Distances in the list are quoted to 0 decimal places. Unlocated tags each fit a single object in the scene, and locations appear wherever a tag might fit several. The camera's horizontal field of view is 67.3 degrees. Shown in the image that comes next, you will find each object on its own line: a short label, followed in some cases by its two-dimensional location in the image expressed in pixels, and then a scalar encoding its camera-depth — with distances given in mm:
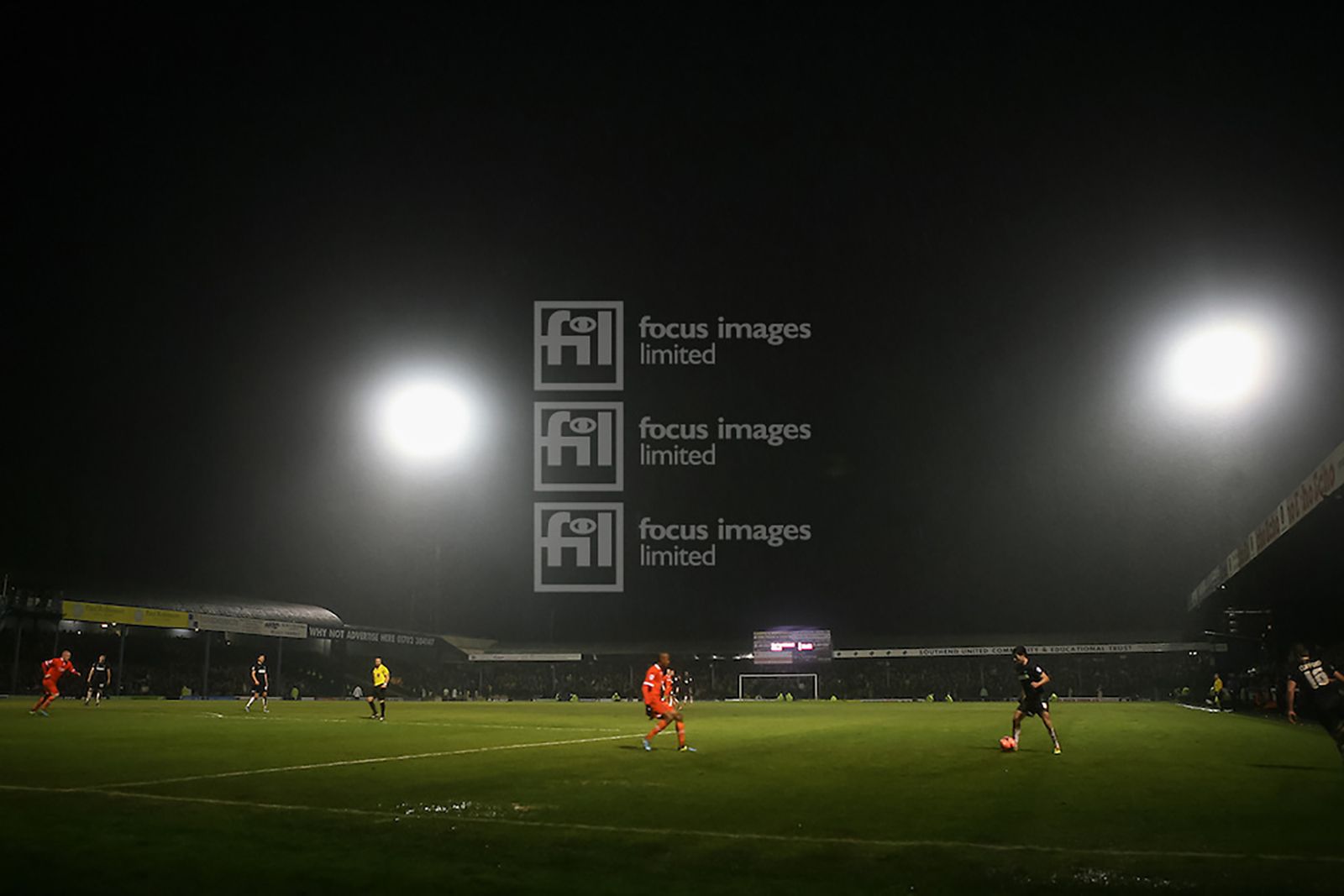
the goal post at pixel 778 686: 76562
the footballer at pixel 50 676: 30703
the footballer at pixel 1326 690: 15656
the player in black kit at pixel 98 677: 39225
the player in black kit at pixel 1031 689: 19047
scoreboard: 72812
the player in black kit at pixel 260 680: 36550
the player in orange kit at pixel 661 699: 19484
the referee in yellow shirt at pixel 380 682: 32688
